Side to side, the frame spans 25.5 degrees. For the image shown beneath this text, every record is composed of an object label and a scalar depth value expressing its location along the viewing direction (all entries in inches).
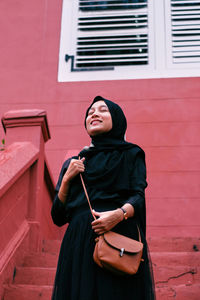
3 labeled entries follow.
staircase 113.2
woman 76.1
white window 241.9
